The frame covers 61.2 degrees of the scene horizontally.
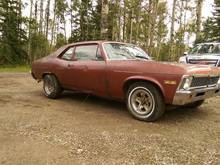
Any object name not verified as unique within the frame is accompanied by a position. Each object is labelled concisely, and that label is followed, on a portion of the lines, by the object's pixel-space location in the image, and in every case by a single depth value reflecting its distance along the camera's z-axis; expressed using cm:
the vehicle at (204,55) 716
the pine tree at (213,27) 1851
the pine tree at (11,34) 1208
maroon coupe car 325
